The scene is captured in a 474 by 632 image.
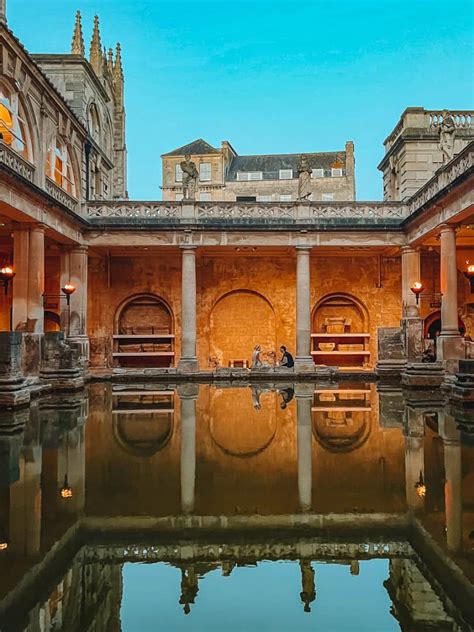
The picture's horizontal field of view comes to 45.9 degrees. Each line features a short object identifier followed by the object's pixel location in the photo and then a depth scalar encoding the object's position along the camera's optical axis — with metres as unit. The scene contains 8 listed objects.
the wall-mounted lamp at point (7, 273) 17.00
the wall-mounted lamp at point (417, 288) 19.45
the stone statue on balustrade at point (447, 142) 18.09
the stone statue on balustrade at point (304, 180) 21.86
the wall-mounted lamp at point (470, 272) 18.06
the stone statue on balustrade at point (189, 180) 21.85
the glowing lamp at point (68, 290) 19.25
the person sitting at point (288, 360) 22.42
